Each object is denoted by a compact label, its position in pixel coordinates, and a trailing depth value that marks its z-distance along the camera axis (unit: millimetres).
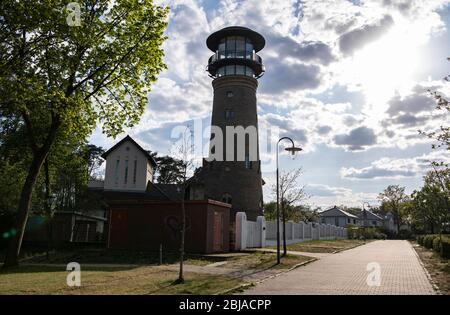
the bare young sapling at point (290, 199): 40688
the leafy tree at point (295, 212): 49844
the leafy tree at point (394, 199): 96812
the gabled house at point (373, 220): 123606
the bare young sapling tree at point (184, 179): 13016
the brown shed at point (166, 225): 23797
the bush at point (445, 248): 23944
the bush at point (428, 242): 37094
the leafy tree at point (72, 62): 15727
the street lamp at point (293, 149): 21270
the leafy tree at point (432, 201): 33188
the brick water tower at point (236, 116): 36484
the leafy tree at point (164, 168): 68012
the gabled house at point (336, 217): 113188
